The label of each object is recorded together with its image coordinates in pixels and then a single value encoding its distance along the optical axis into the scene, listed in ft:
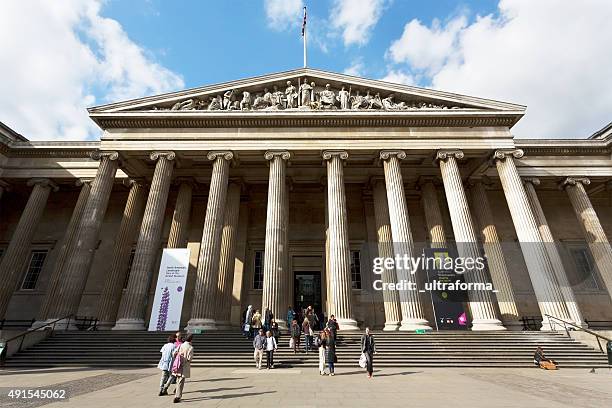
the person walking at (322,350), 31.30
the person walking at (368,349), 29.84
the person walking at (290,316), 48.11
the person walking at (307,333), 39.63
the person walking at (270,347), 34.62
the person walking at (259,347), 34.76
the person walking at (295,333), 39.63
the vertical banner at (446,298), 51.10
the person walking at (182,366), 20.76
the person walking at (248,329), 42.86
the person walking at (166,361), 23.21
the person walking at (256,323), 40.78
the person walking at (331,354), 30.91
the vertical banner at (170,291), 44.98
